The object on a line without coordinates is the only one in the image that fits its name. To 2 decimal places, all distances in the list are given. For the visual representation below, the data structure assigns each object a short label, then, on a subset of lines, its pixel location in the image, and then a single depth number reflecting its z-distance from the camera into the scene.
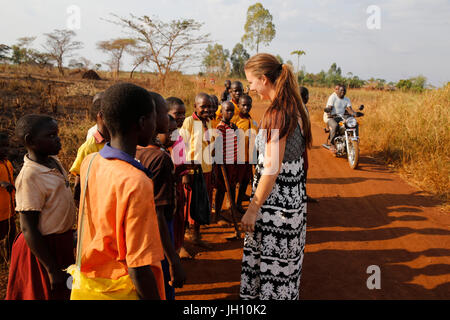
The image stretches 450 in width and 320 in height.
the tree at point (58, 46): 23.07
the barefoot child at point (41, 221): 1.64
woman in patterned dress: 1.87
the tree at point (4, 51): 18.60
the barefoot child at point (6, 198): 2.79
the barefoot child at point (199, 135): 3.23
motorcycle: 6.25
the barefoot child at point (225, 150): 3.99
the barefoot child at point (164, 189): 1.63
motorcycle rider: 6.71
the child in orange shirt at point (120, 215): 1.08
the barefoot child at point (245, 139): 4.27
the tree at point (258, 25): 29.41
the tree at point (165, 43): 14.72
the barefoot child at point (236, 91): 5.05
